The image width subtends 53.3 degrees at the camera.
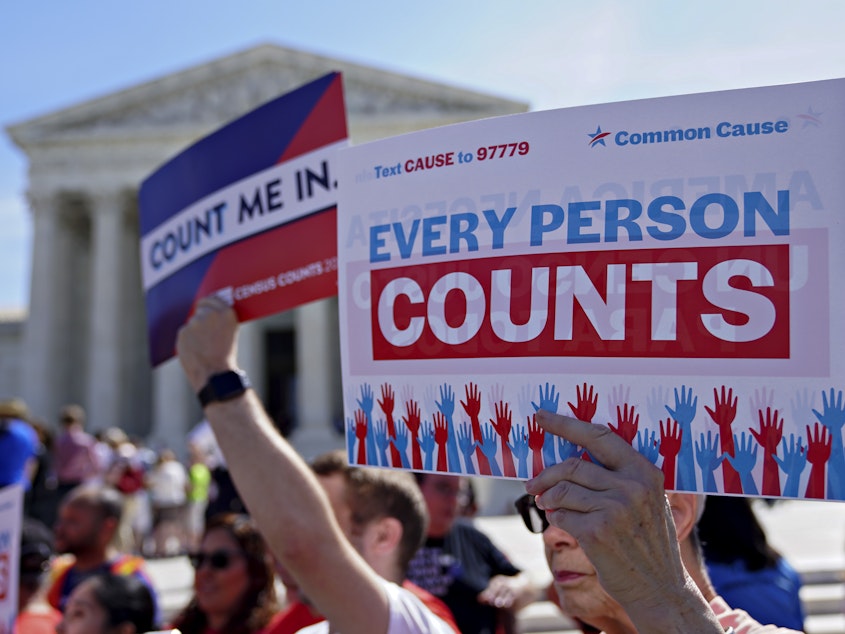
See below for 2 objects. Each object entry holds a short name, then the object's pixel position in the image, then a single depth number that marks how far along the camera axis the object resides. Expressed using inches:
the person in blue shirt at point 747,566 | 126.7
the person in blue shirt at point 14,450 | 247.0
